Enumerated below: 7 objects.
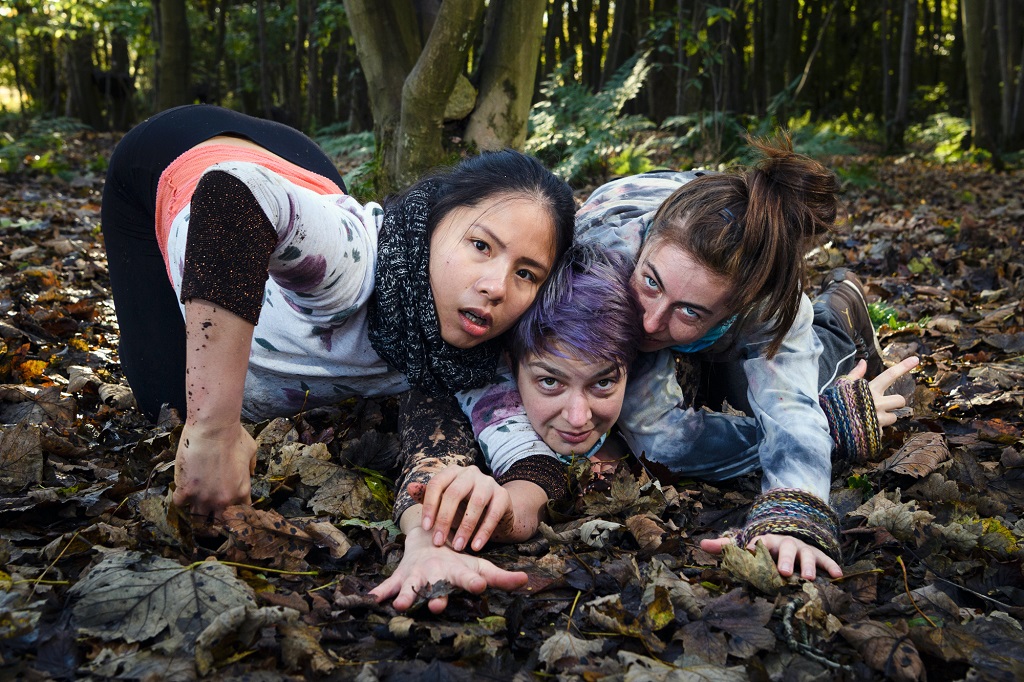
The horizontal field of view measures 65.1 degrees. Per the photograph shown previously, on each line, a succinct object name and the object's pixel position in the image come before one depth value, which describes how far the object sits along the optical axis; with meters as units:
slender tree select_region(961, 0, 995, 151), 11.00
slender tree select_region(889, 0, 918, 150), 10.75
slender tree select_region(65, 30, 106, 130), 16.64
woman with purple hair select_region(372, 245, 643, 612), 2.50
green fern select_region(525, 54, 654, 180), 7.78
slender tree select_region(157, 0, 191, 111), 11.35
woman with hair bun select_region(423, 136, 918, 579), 2.62
